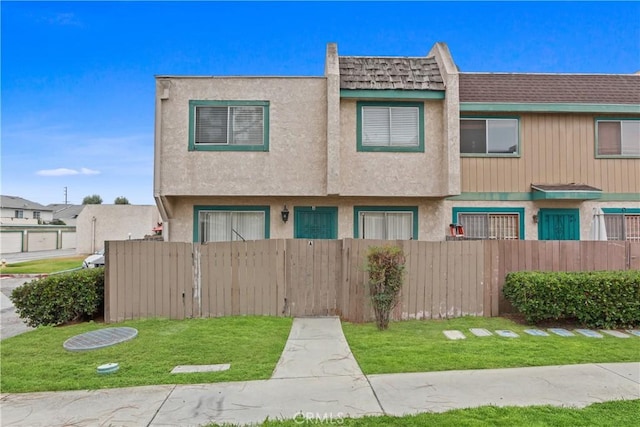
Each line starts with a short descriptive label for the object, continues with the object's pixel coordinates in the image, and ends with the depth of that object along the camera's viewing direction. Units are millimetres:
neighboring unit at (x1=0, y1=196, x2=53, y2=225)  51409
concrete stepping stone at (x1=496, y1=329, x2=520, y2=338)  6387
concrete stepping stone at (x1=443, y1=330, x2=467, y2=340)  6238
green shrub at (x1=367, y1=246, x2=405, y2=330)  6812
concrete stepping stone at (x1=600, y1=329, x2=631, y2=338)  6406
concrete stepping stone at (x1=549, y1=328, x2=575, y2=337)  6481
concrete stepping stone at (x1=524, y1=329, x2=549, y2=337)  6461
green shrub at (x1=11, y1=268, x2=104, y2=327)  7188
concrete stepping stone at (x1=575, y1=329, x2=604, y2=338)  6406
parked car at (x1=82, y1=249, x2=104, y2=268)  16797
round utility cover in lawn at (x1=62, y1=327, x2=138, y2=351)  5844
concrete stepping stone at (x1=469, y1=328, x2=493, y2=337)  6425
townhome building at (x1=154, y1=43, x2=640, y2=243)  9656
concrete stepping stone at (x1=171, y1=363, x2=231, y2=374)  4785
